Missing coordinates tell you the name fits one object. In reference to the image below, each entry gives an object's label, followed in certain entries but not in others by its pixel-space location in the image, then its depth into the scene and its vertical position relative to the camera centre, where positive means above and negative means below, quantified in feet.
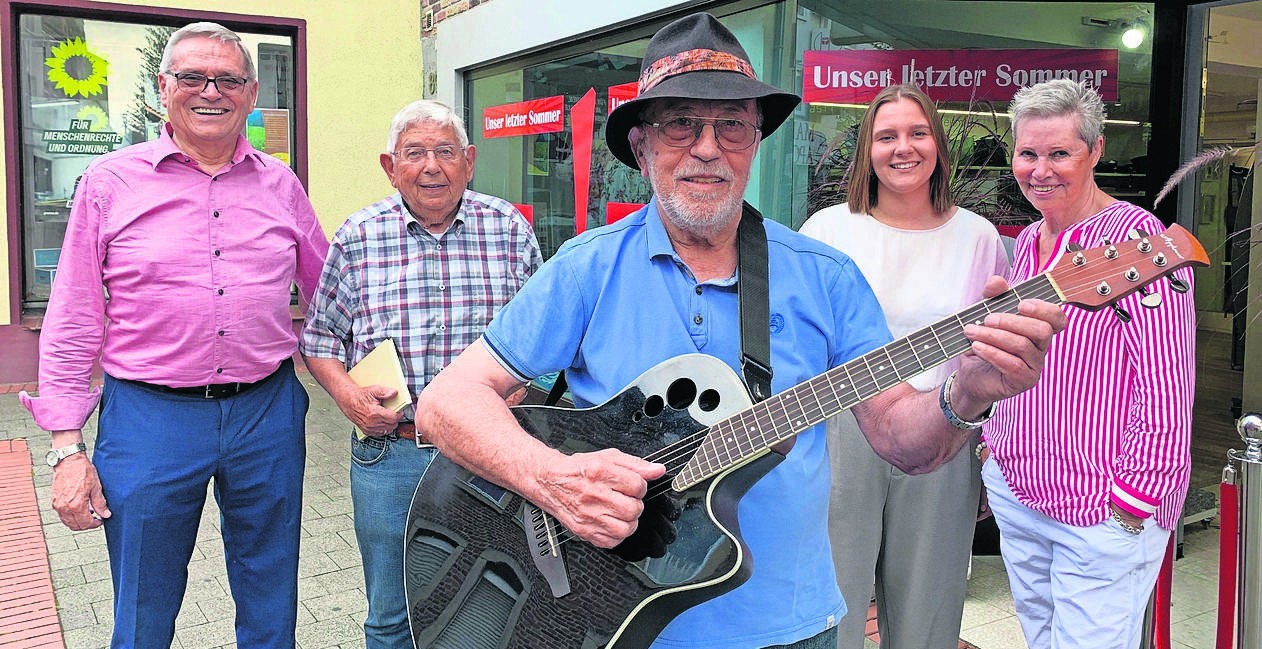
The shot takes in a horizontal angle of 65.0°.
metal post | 8.16 -2.31
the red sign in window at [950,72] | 13.91 +2.70
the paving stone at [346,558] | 16.11 -5.09
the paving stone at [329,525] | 17.62 -4.98
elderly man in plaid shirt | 10.14 -0.55
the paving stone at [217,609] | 13.89 -5.16
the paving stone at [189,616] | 13.61 -5.17
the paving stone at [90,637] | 12.96 -5.20
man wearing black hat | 6.13 -0.56
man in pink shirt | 9.25 -0.92
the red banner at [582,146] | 21.30 +2.29
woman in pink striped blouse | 8.08 -1.50
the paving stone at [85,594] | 14.38 -5.16
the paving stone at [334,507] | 18.58 -4.92
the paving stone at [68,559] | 15.98 -5.14
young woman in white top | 9.83 -1.98
